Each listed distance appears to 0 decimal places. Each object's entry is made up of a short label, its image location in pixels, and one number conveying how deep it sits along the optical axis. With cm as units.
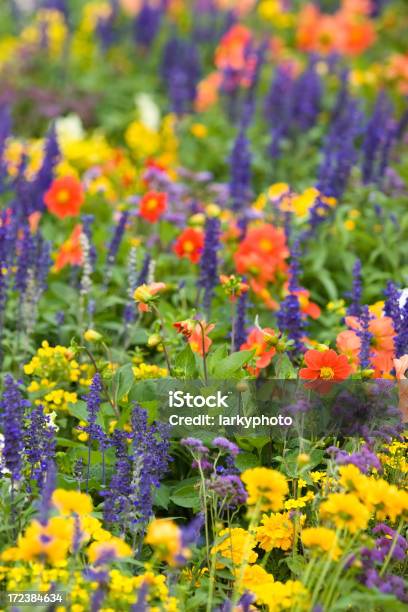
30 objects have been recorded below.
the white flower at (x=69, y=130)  1070
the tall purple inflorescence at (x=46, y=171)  835
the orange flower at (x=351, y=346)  540
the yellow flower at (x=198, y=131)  1111
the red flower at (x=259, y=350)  546
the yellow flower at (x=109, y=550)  353
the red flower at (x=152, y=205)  773
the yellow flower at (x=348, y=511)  370
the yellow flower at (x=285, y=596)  383
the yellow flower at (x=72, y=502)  361
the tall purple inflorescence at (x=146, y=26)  1412
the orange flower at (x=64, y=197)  818
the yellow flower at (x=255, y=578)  432
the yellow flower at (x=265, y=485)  375
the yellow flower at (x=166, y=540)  340
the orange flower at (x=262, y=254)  693
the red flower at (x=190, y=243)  697
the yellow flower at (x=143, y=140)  1100
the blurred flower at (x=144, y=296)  491
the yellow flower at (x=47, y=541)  345
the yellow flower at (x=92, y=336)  489
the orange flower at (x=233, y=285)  524
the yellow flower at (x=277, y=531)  464
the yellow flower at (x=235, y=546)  445
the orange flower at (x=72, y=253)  716
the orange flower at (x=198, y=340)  543
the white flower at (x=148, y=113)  1127
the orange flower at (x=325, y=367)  493
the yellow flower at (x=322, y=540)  371
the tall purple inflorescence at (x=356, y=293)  602
